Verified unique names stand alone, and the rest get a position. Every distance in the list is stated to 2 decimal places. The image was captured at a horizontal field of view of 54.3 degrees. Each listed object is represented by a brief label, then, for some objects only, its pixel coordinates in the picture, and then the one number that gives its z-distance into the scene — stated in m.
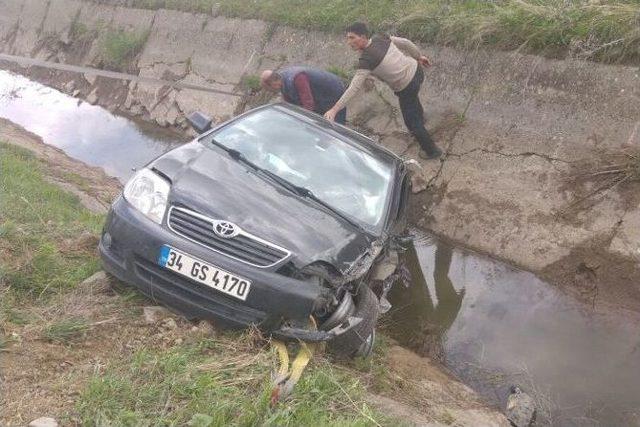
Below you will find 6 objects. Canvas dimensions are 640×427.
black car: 3.24
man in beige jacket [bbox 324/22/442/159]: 6.00
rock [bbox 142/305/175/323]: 3.41
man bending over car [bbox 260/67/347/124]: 6.14
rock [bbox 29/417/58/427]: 2.49
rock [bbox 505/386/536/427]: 3.94
